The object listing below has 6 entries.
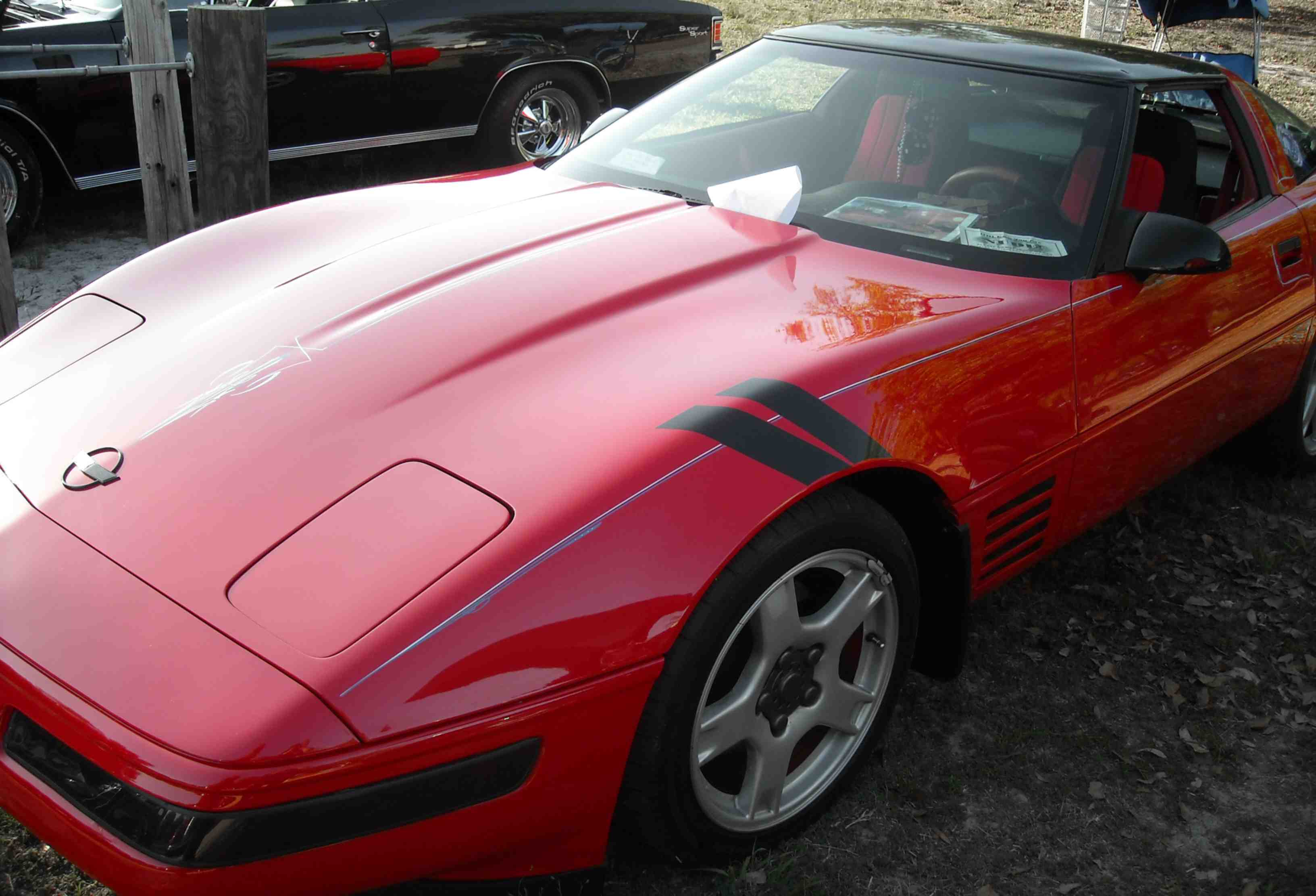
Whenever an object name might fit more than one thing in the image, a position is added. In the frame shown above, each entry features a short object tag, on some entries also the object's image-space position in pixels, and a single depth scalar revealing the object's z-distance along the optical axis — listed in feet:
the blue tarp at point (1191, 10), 24.67
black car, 15.97
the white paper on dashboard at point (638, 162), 9.84
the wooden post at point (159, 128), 12.19
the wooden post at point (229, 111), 11.55
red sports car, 4.85
